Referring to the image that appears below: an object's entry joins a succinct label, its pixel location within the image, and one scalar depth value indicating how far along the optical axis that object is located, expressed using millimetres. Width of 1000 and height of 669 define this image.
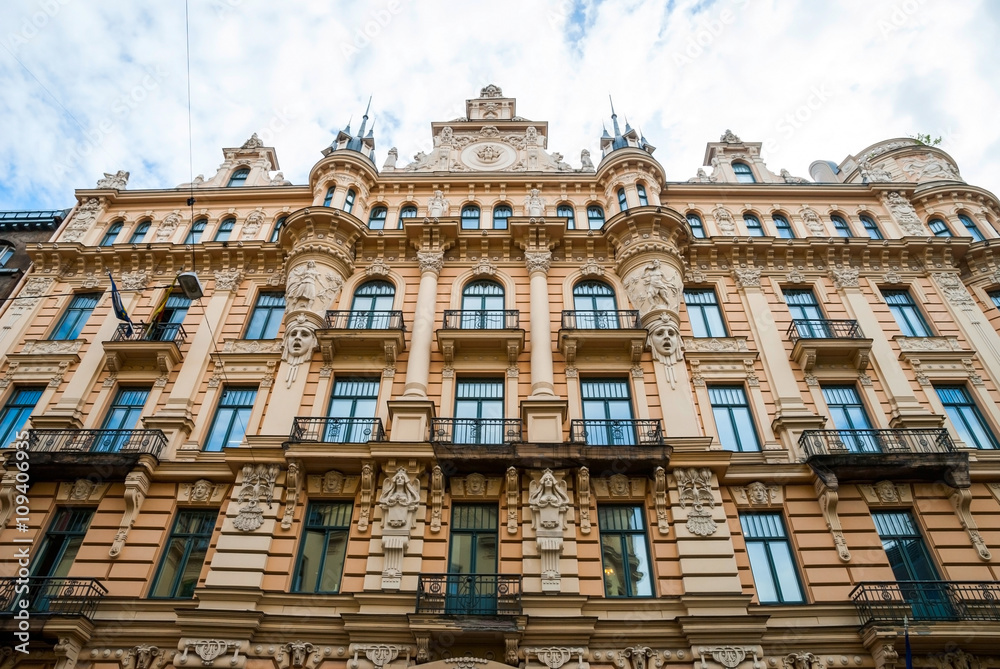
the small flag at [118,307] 19281
